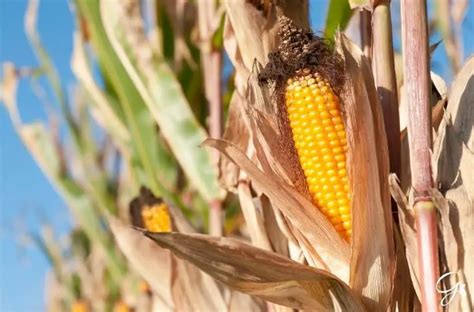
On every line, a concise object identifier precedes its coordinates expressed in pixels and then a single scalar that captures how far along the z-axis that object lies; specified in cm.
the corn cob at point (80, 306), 264
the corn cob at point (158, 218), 127
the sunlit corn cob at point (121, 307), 202
